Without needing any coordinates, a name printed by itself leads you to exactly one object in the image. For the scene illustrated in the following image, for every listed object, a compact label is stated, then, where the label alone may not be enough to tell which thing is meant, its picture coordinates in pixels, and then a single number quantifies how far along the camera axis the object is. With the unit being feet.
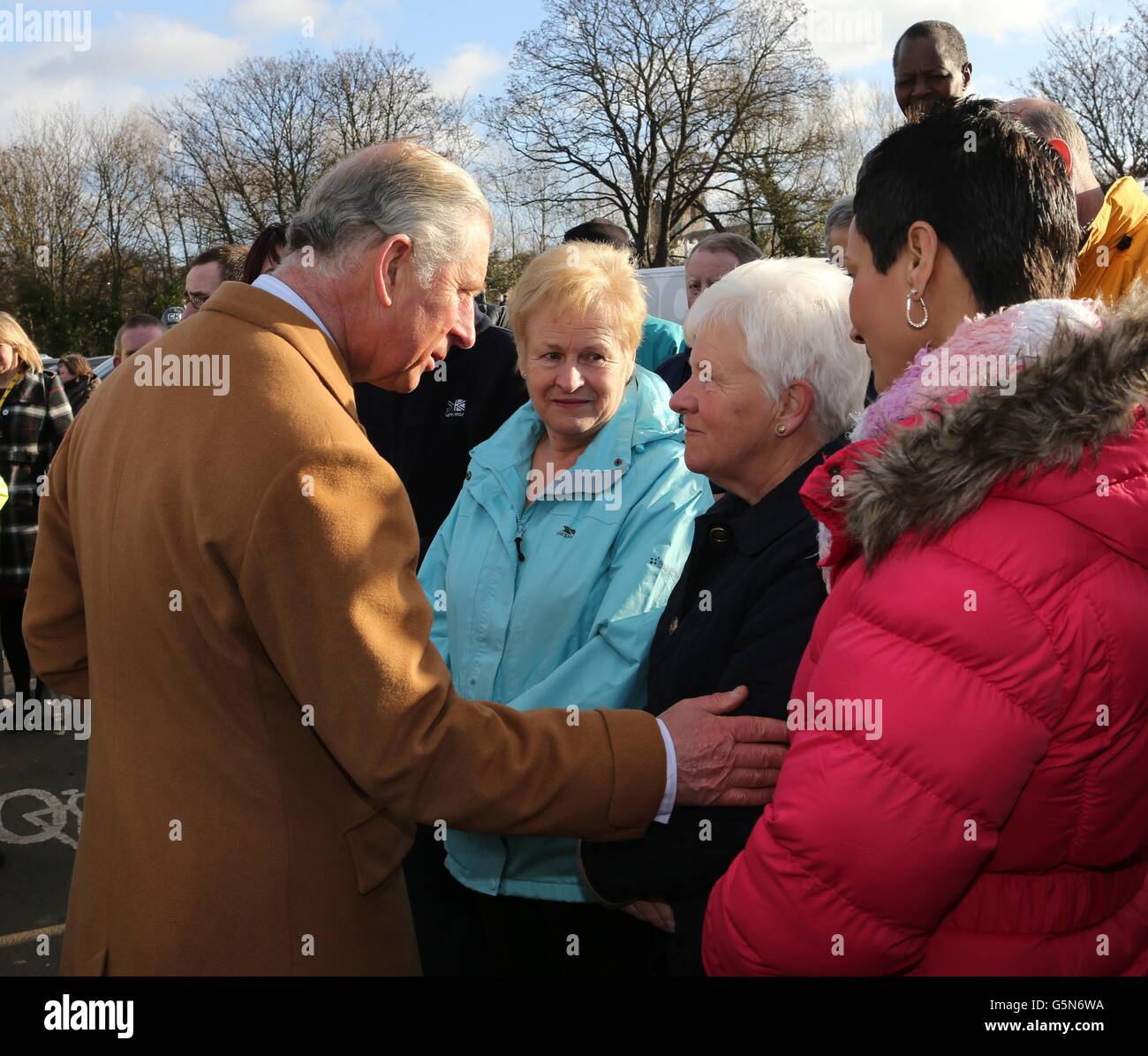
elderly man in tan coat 5.36
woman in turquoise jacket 7.98
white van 39.50
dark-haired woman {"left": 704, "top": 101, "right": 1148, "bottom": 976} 4.31
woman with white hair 6.57
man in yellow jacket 9.51
